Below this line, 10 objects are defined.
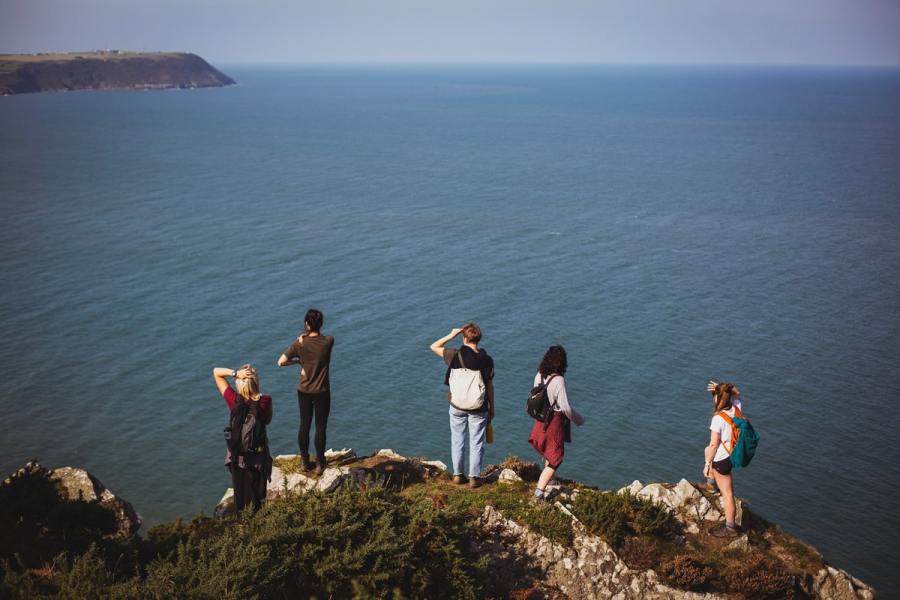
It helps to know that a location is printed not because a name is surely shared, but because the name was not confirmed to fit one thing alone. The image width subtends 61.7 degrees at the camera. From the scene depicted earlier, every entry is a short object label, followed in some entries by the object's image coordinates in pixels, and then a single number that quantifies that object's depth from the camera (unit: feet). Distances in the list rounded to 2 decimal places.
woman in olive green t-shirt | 39.09
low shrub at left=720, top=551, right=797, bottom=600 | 37.55
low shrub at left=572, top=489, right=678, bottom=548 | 38.91
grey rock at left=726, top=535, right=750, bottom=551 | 40.32
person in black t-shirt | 38.91
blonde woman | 34.78
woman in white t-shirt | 39.68
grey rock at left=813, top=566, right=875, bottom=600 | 40.22
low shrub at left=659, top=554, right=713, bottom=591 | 37.63
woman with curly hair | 37.52
